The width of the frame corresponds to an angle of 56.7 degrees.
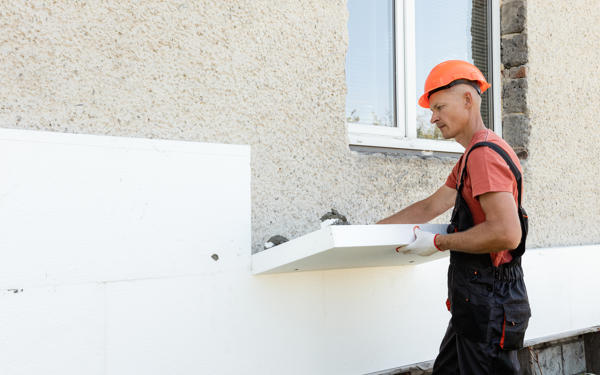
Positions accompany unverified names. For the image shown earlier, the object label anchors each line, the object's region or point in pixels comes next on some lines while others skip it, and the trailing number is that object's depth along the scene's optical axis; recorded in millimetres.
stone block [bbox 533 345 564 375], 3836
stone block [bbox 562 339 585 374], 4082
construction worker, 2057
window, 3416
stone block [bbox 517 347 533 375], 3752
